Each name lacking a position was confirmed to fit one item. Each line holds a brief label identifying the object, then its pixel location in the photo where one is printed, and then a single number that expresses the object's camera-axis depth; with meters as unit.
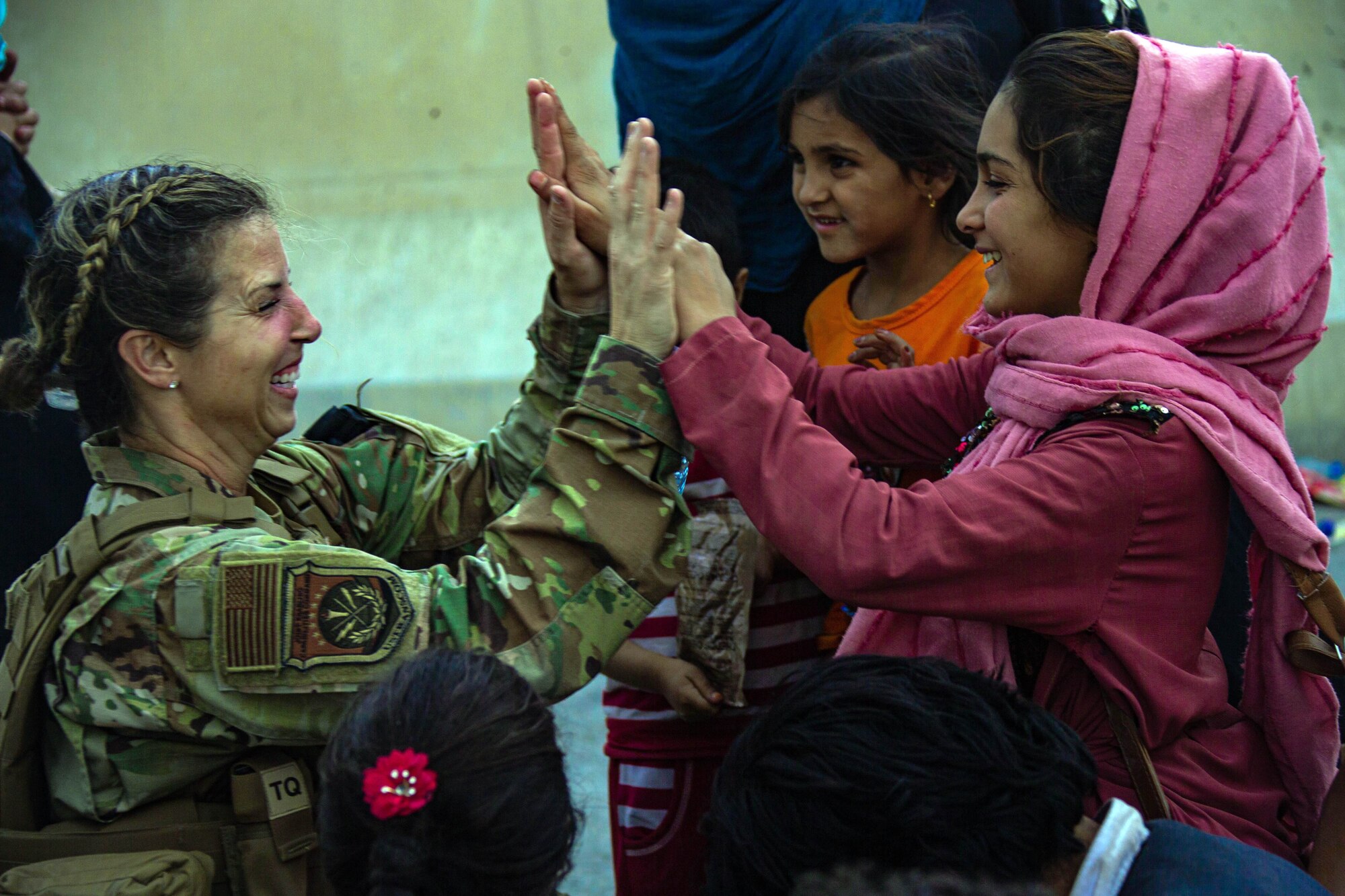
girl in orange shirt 4.76
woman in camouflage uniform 3.00
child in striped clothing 4.54
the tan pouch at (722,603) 4.49
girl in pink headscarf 2.93
